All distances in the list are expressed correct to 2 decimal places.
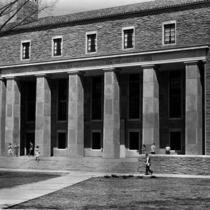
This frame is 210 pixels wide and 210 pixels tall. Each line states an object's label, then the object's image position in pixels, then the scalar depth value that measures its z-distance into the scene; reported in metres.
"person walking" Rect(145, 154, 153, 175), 28.12
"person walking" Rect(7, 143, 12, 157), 46.94
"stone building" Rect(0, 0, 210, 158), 39.59
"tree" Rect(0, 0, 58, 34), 19.32
